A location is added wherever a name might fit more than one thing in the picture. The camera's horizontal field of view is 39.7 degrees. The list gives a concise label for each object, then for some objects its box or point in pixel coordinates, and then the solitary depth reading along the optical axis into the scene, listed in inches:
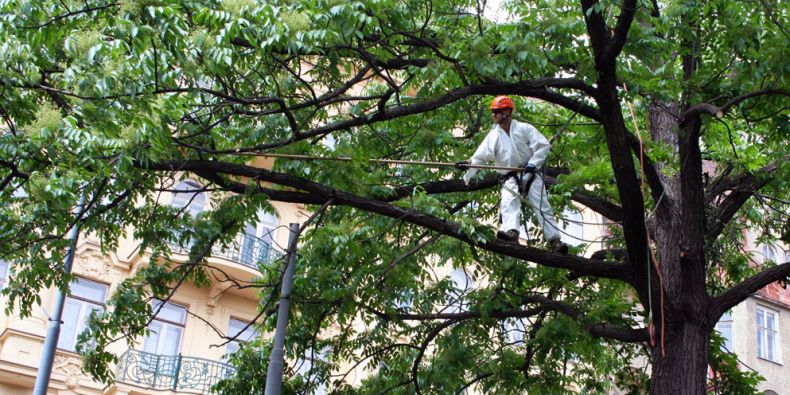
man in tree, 445.1
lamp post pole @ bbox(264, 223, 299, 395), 483.8
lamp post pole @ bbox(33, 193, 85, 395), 524.3
